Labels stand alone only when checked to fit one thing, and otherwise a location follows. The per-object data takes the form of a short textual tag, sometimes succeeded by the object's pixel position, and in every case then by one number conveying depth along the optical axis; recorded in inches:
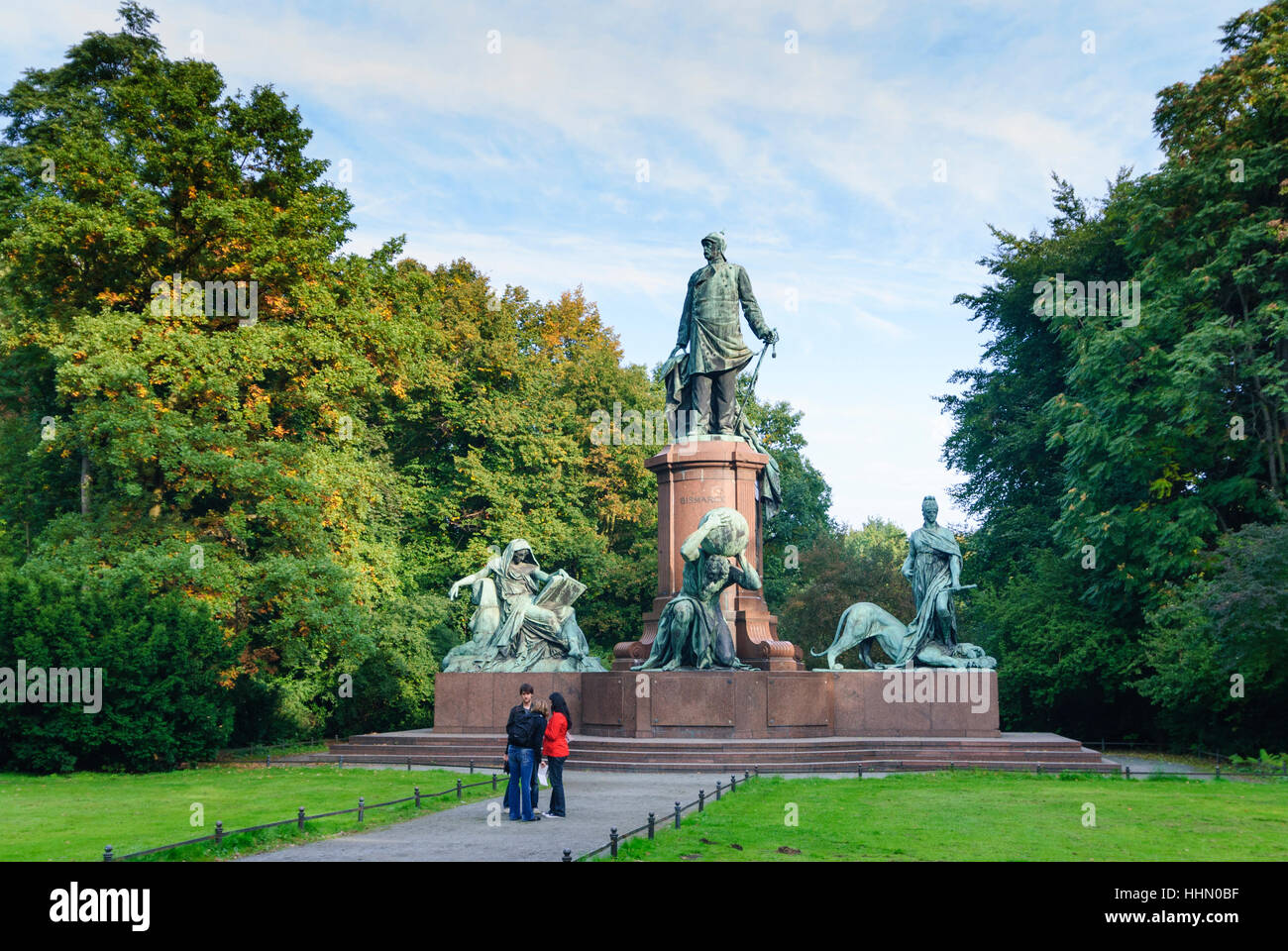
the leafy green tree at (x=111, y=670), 833.5
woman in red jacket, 500.4
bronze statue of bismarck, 933.2
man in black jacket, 487.5
